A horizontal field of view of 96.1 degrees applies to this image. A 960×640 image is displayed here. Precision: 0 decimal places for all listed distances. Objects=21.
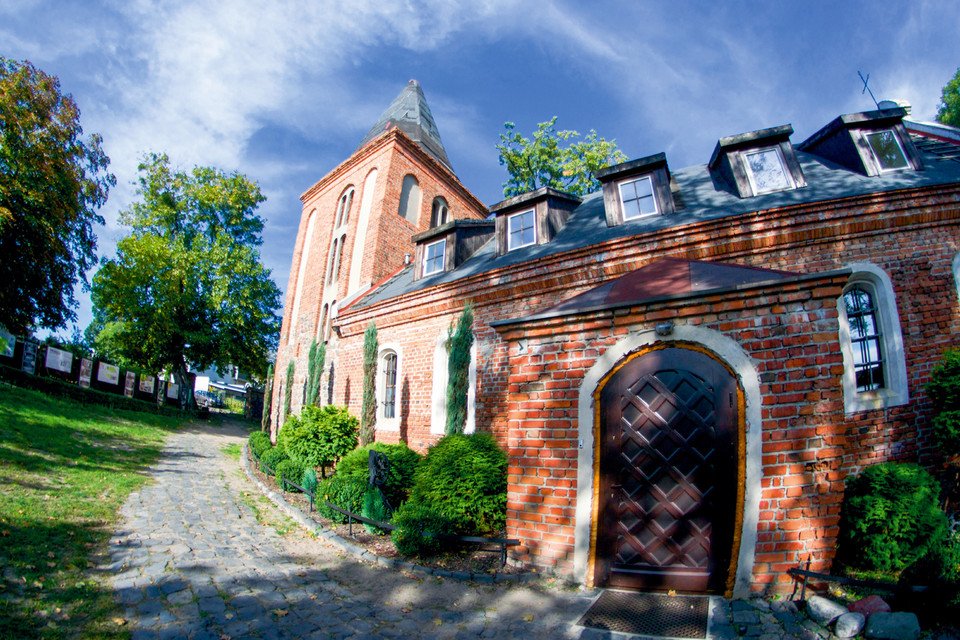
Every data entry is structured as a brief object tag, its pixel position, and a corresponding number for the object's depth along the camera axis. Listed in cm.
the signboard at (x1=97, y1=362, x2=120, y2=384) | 2111
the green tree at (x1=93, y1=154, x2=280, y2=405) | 2341
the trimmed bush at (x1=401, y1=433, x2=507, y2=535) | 627
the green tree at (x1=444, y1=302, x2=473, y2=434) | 912
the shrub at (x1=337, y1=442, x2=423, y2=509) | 770
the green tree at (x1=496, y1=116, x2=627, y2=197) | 2008
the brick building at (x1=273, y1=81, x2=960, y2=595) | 402
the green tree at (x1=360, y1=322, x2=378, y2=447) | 1098
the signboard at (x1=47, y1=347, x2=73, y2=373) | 1855
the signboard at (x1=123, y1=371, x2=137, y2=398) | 2244
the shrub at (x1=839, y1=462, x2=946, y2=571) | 462
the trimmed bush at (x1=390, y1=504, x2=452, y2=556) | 567
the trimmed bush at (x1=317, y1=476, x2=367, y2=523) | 727
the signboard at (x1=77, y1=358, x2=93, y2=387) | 1997
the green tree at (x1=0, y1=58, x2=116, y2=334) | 1516
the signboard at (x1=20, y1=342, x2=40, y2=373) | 1728
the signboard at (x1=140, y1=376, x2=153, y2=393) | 2377
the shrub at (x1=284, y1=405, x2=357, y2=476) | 1073
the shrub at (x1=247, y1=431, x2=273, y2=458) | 1304
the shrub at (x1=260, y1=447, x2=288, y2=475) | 1126
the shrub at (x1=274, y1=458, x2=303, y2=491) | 977
